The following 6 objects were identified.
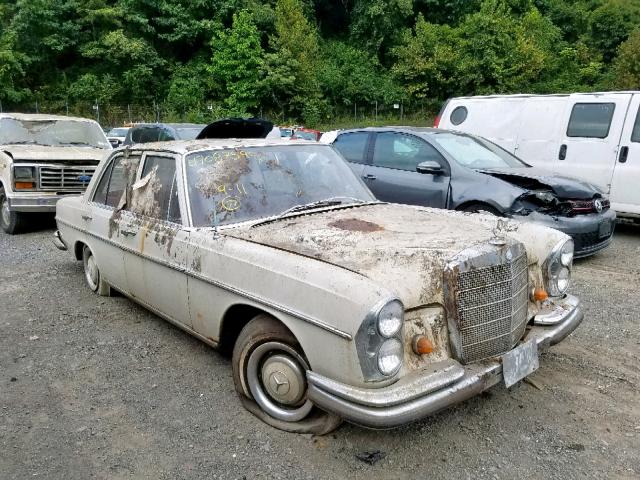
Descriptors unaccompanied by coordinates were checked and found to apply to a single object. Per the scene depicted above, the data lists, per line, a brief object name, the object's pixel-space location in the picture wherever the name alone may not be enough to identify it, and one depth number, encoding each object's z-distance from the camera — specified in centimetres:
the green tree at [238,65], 3447
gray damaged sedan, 617
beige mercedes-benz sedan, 251
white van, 766
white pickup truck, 782
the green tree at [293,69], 3422
